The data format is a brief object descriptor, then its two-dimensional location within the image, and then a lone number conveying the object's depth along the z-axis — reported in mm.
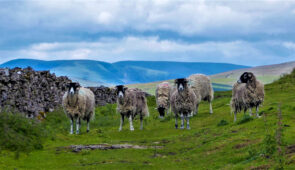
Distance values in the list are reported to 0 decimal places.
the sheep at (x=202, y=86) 32094
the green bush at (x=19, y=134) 15867
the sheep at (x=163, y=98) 31803
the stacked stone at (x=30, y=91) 23281
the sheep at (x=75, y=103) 24359
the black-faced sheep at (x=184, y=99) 24594
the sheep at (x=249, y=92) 23016
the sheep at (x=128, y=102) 25197
